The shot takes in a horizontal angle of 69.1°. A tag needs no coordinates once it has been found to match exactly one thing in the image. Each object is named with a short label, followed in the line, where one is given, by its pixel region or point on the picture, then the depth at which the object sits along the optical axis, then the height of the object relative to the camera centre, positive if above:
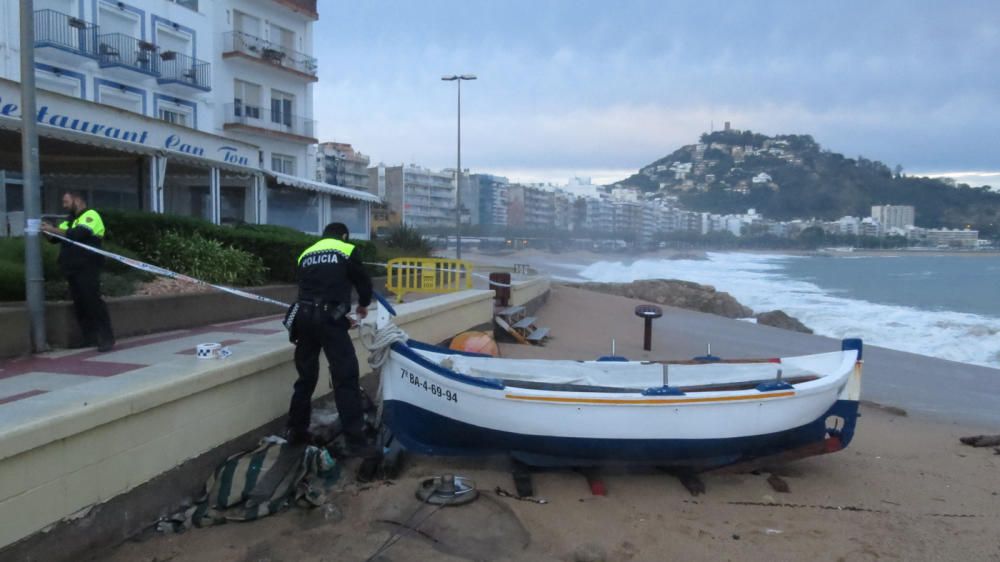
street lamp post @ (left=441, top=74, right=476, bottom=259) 33.47 +2.19
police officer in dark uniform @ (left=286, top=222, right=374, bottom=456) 5.70 -0.84
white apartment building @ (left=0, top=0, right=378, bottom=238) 15.86 +4.26
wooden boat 5.84 -1.52
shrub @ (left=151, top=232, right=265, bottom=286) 10.23 -0.47
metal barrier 13.48 -0.97
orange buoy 9.76 -1.53
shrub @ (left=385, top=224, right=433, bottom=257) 24.38 -0.40
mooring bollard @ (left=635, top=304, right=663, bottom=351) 13.01 -1.41
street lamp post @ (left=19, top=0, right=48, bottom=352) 5.98 +0.60
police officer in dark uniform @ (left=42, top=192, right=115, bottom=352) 6.57 -0.44
